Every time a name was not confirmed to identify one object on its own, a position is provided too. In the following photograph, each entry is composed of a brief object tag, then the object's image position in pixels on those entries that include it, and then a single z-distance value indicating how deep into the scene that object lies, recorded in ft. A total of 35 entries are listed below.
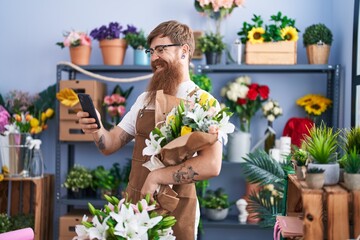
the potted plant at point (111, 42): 12.96
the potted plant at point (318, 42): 12.44
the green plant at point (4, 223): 12.28
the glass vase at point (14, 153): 12.67
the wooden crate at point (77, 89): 12.86
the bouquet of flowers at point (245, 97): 12.84
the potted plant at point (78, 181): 12.96
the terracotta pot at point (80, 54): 13.00
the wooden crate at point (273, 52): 12.48
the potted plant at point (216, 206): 12.62
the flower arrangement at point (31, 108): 13.00
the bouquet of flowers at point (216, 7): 12.67
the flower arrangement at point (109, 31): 12.97
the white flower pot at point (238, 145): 12.72
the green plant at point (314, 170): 4.83
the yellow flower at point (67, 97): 12.67
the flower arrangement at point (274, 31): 12.46
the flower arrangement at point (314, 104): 12.70
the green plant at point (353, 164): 4.91
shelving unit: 12.50
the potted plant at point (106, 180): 12.96
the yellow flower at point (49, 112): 13.30
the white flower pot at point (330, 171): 4.99
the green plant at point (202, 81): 12.12
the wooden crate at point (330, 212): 4.76
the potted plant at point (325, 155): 5.02
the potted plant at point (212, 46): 12.64
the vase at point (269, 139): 12.97
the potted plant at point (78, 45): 12.93
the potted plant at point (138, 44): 12.98
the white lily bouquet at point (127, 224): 4.84
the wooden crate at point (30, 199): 13.26
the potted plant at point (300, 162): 5.39
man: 6.42
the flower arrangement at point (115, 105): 12.88
